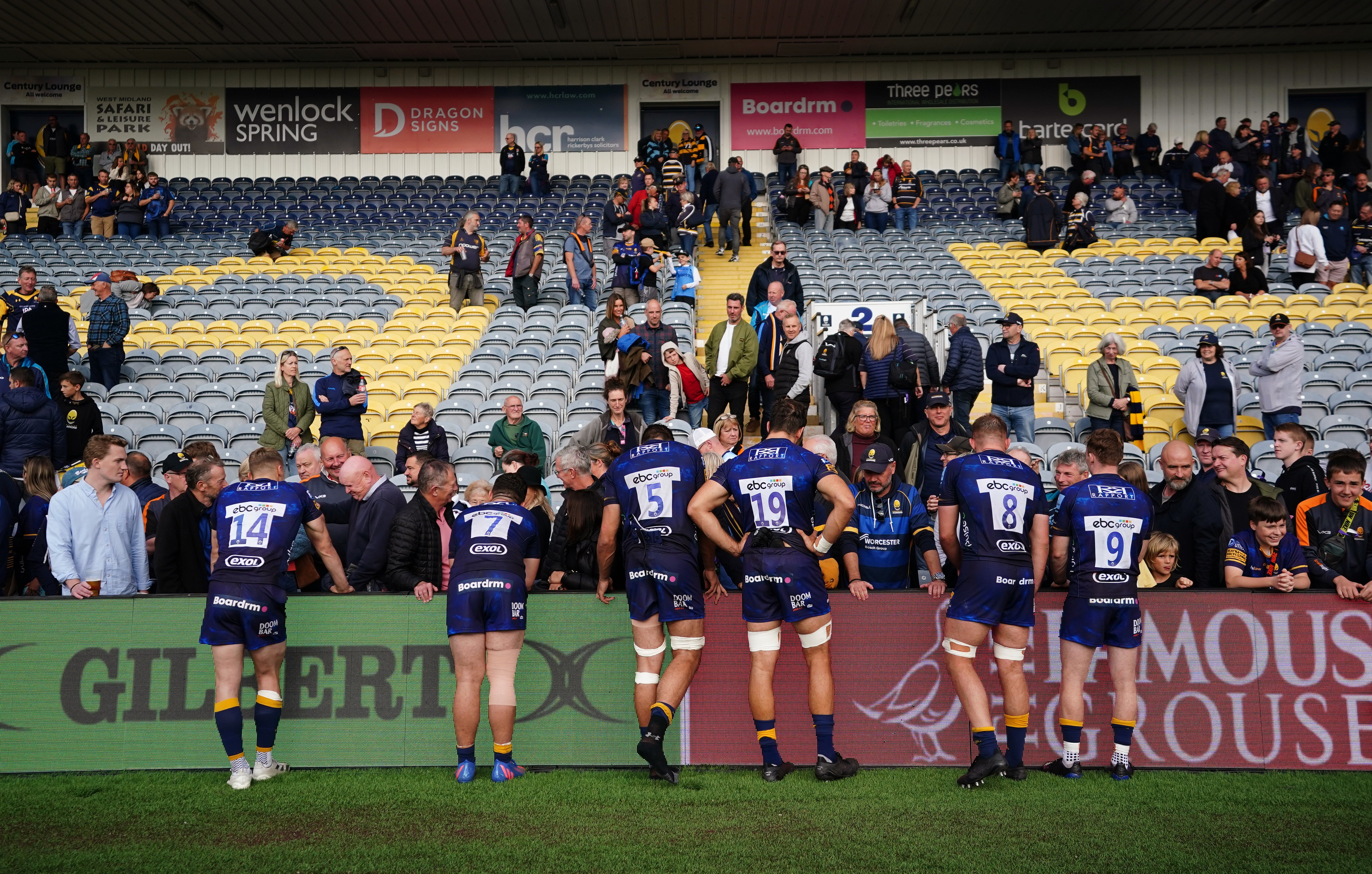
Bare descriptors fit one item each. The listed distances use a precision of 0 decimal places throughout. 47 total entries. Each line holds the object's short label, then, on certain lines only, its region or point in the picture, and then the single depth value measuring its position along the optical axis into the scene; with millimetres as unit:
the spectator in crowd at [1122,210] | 18516
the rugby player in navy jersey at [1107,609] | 5410
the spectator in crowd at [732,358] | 9914
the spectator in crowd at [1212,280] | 13906
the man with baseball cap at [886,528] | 6129
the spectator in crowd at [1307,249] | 14867
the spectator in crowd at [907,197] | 18891
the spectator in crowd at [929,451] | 7609
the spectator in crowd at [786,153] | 21156
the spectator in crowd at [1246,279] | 14047
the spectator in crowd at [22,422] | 8977
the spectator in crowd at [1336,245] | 14969
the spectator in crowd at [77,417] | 9609
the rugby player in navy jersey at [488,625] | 5508
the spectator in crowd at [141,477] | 7207
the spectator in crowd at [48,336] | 10852
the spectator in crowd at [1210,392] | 9945
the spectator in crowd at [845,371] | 9422
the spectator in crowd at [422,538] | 6035
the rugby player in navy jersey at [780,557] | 5391
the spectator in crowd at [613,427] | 8617
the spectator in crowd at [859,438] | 7328
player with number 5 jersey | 5508
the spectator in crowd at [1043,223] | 17234
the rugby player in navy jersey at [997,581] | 5359
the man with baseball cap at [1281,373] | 9930
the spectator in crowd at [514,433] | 8898
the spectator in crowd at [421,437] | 9078
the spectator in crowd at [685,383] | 9742
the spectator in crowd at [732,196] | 16625
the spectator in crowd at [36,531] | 6973
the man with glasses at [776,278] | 11242
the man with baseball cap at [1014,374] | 9906
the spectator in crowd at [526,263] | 13539
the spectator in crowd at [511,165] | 21562
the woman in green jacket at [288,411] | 9836
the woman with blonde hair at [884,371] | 9289
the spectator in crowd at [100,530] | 6438
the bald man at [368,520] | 6195
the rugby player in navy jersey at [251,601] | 5488
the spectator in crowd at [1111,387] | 9961
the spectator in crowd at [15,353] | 9883
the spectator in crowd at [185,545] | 6285
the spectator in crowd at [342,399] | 9445
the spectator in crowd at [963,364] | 9984
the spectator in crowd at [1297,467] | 6965
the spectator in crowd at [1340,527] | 5812
